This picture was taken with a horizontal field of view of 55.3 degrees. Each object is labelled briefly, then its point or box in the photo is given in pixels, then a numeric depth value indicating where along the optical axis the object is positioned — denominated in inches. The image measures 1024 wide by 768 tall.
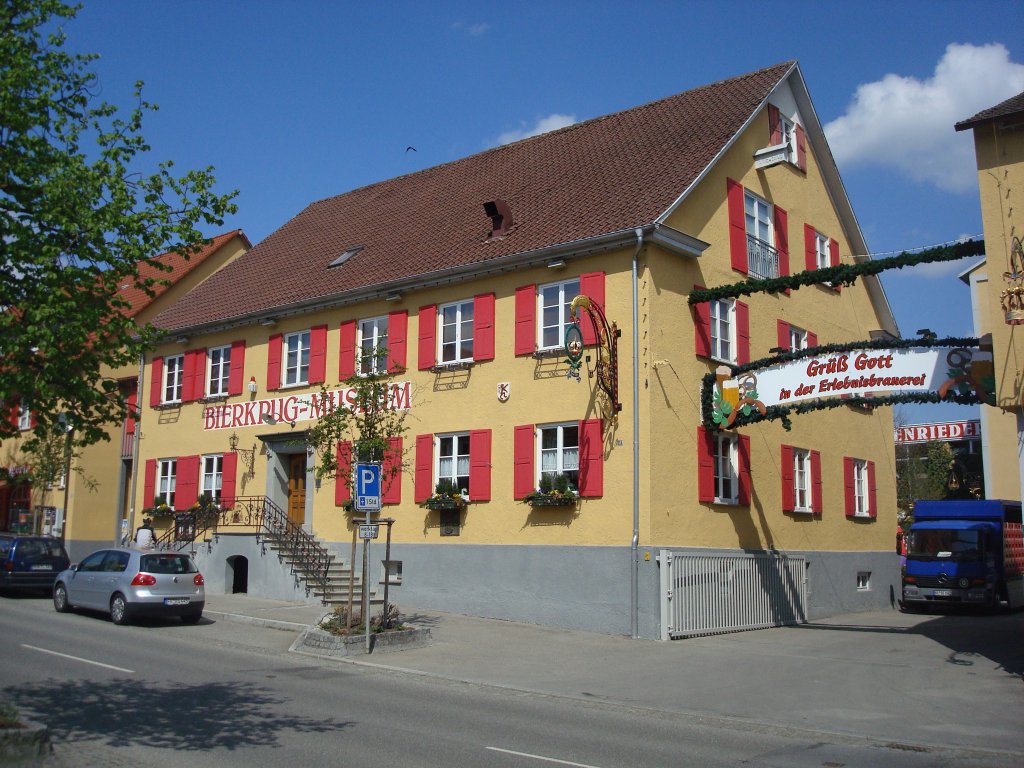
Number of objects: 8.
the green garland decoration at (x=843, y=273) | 624.4
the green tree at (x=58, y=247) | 340.8
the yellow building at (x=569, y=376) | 733.9
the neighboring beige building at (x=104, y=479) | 1269.7
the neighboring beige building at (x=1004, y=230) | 542.0
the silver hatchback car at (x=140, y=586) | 715.4
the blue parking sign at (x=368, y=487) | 601.3
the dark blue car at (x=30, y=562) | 903.7
